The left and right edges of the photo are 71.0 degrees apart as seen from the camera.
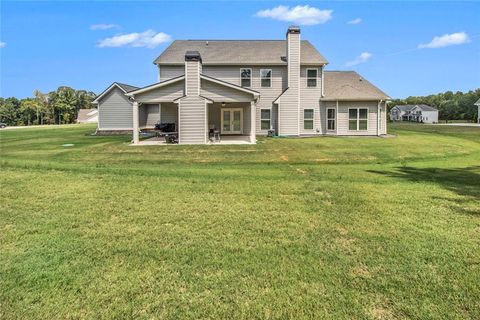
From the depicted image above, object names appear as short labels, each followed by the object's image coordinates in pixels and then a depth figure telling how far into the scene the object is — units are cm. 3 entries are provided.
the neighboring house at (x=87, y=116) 8190
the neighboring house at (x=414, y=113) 7912
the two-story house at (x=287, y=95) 2334
